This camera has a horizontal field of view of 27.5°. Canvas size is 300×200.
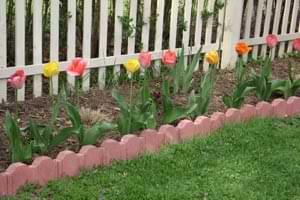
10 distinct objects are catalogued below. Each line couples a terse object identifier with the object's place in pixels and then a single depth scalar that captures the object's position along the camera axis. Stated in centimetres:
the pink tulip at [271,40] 475
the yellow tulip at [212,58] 446
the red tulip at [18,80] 354
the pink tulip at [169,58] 441
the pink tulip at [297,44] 485
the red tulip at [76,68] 381
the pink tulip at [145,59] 417
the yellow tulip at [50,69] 370
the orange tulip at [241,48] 459
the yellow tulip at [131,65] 402
